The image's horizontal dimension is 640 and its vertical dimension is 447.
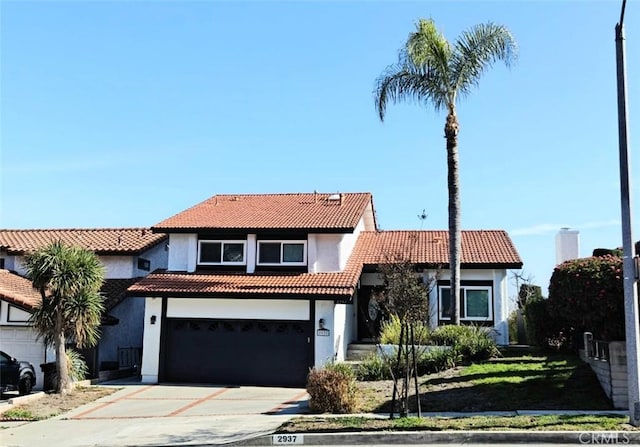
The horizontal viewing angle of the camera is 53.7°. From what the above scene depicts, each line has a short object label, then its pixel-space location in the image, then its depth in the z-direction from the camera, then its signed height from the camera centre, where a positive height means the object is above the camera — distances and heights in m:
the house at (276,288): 20.31 +0.88
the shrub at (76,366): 18.62 -1.65
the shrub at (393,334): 18.70 -0.54
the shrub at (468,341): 17.83 -0.68
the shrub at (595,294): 12.89 +0.51
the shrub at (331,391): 13.61 -1.64
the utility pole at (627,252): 10.92 +1.20
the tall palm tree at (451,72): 20.95 +8.18
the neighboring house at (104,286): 20.45 +0.90
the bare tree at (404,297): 12.26 +0.37
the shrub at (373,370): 17.11 -1.49
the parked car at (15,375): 17.27 -1.81
